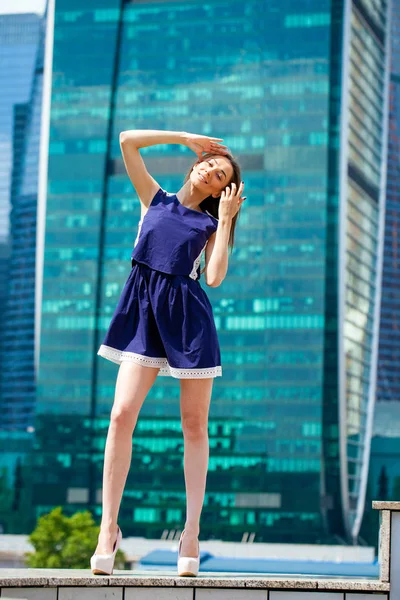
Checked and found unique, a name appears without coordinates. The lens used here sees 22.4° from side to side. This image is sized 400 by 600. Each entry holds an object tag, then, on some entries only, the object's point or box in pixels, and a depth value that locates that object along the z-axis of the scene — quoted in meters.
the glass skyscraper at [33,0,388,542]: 71.12
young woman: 4.07
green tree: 46.28
